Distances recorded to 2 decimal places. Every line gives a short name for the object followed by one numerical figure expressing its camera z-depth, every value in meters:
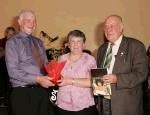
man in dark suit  2.87
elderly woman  2.98
